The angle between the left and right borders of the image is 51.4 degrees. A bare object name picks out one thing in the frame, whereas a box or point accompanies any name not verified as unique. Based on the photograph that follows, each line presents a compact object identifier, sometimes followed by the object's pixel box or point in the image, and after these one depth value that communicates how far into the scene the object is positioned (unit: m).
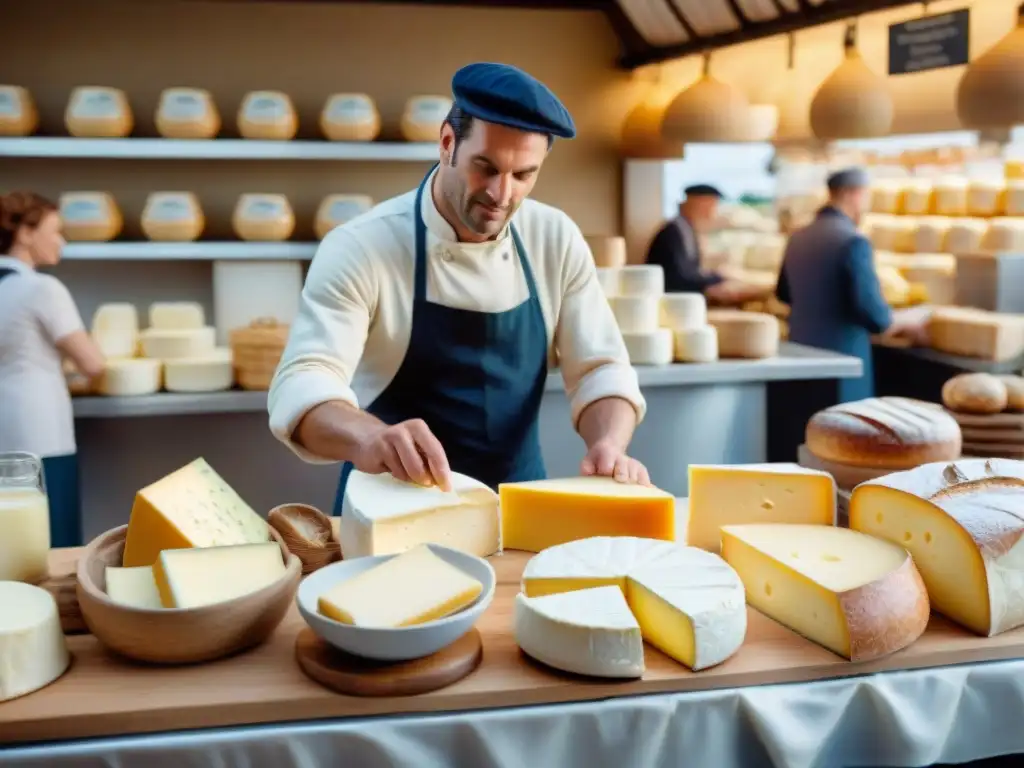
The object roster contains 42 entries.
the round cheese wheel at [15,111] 4.59
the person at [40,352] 3.52
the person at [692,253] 5.92
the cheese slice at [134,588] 1.48
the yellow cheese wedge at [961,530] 1.60
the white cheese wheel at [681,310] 4.22
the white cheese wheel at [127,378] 3.78
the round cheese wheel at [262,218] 4.78
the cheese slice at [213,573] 1.45
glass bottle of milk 1.64
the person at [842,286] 5.27
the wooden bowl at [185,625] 1.40
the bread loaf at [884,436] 2.36
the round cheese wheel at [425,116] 4.81
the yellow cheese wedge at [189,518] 1.65
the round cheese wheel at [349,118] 4.79
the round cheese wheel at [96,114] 4.60
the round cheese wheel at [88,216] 4.67
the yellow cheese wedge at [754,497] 1.91
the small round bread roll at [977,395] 3.15
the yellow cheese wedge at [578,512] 1.89
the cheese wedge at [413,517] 1.74
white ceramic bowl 1.37
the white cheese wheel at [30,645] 1.34
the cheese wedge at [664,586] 1.45
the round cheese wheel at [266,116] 4.72
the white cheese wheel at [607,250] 4.95
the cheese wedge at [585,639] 1.41
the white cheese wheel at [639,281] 4.21
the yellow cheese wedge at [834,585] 1.49
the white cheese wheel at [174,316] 4.27
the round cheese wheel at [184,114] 4.63
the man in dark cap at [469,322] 2.03
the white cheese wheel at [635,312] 4.08
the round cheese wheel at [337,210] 4.83
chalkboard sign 3.65
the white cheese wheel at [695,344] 4.17
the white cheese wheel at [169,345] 3.94
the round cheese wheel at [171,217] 4.72
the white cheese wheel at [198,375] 3.85
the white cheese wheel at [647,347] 4.07
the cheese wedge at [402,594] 1.41
